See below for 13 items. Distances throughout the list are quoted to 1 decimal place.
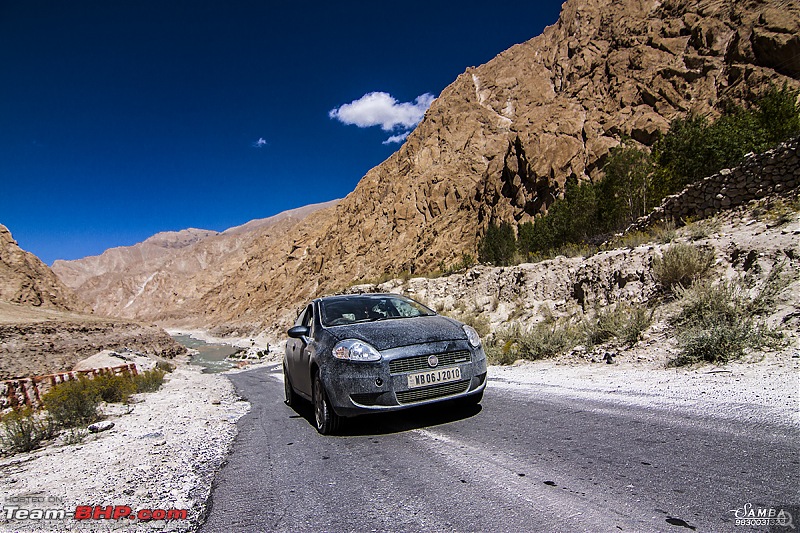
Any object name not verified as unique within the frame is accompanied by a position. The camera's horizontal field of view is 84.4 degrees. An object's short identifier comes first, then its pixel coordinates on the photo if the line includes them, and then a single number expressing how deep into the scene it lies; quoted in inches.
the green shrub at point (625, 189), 1243.8
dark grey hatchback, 171.3
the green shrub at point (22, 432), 233.5
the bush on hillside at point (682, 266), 362.6
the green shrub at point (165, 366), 1006.8
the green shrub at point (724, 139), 1098.1
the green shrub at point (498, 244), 1707.7
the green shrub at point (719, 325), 238.8
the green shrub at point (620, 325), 322.3
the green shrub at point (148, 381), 553.6
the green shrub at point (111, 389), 407.3
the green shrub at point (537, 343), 379.6
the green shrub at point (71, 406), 289.3
